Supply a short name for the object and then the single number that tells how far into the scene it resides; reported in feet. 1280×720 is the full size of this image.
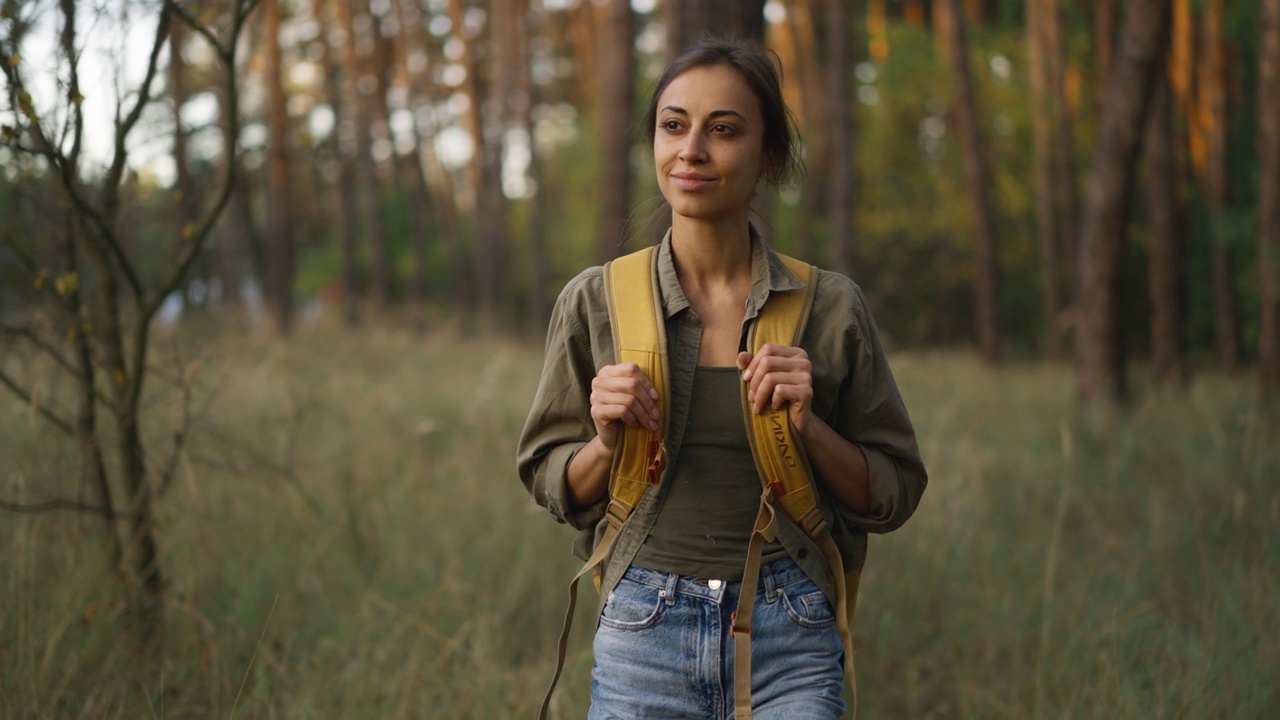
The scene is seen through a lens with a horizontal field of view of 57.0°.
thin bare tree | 11.49
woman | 6.92
